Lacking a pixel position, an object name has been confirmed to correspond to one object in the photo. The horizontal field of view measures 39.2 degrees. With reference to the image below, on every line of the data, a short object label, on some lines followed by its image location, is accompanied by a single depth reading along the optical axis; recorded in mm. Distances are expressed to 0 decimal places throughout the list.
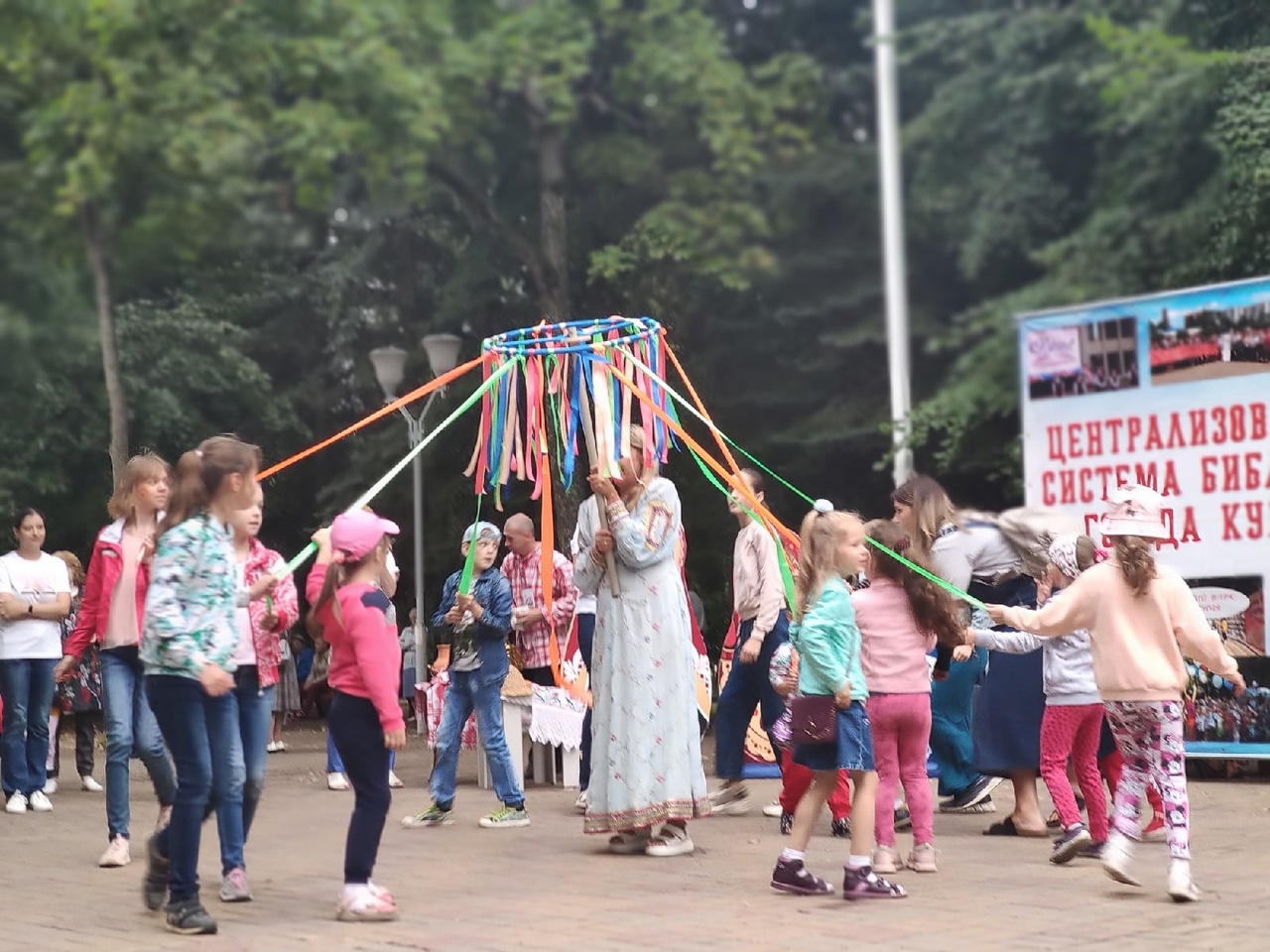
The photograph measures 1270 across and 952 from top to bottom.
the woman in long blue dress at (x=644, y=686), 8117
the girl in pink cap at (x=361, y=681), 6246
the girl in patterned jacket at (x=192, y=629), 6082
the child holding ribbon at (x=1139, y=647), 6762
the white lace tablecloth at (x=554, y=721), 11852
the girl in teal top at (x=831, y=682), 6871
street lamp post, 13922
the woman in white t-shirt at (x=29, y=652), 10633
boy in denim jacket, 9586
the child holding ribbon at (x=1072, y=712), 8141
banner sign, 11531
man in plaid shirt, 10961
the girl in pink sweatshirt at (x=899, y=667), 7355
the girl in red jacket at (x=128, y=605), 7422
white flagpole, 20469
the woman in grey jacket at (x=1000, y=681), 8859
